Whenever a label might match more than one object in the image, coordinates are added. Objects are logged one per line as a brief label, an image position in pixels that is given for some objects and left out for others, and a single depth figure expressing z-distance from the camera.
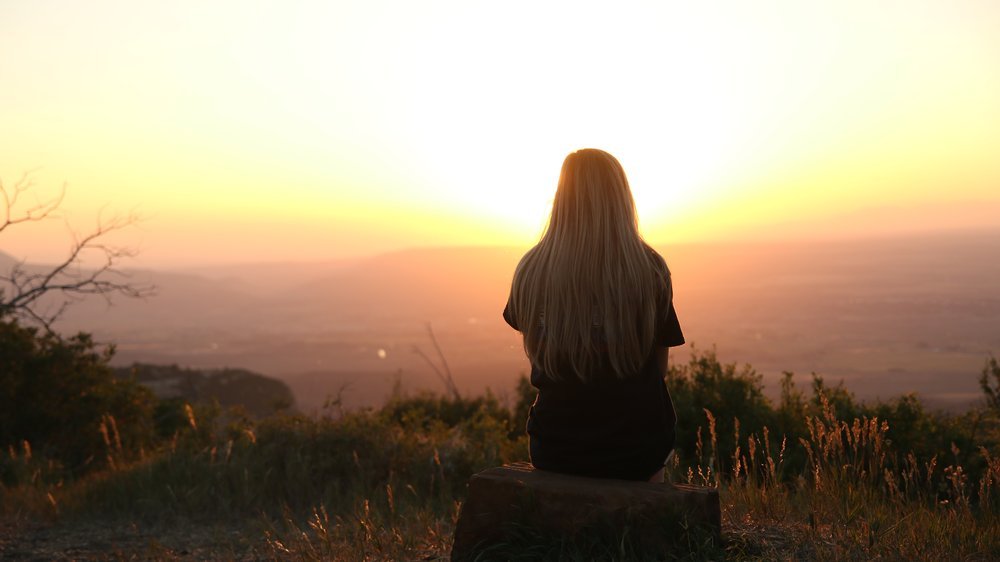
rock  3.49
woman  3.65
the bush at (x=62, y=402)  9.20
